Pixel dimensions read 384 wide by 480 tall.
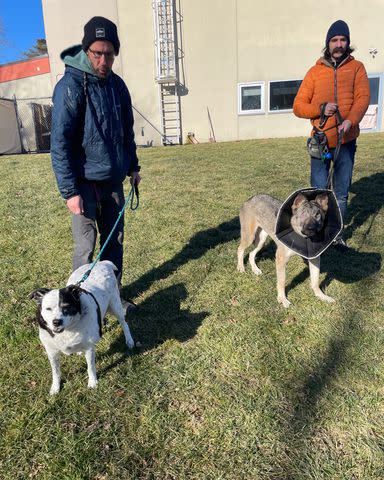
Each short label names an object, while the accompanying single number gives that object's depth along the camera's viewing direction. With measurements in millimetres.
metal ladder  16562
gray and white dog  3408
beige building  16516
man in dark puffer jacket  2877
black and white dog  2348
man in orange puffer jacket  4203
